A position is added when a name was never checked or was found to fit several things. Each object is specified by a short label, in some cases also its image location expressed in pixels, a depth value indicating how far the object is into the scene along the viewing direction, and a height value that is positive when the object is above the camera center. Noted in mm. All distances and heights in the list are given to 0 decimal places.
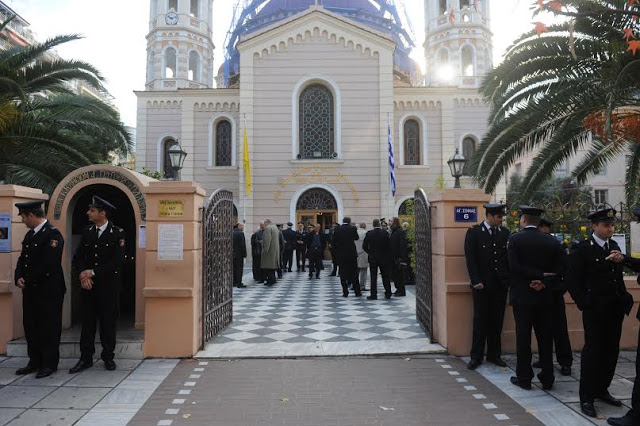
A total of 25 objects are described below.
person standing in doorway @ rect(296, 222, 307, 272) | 17672 -342
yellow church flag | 21625 +3065
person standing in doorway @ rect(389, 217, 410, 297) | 11680 -418
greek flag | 21172 +2732
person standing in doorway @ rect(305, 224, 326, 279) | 15898 -439
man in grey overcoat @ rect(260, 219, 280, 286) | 13867 -416
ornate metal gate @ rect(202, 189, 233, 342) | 7000 -382
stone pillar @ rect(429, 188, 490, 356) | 6531 -526
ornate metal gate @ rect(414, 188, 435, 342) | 7219 -416
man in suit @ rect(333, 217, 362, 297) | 11742 -445
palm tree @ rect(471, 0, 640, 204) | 8234 +2406
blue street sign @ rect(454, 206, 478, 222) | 6582 +272
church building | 22234 +5167
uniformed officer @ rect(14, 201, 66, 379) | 5738 -576
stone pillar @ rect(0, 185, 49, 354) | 6629 -561
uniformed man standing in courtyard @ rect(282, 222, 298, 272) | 17438 -198
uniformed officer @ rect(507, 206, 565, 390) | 5184 -562
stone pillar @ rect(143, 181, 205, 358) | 6434 -596
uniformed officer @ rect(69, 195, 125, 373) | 5922 -511
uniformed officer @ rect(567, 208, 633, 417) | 4551 -611
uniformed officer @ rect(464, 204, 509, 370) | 5957 -497
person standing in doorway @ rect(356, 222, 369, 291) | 12289 -584
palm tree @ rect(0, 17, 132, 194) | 10117 +2668
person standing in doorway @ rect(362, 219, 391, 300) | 11070 -382
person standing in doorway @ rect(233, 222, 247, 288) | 13375 -431
